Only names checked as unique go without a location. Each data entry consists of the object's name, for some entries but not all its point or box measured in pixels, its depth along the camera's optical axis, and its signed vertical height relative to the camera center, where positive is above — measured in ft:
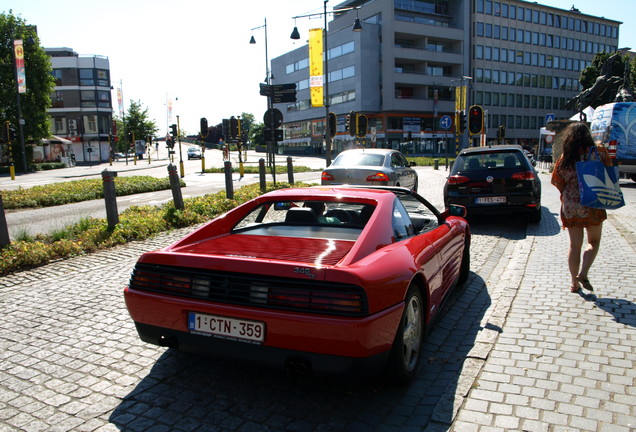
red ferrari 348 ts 9.22 -2.74
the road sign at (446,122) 87.87 +4.85
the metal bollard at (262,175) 52.26 -2.28
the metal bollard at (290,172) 64.29 -2.44
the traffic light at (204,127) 96.17 +5.29
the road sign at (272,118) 56.44 +3.97
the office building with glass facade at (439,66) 218.59 +40.58
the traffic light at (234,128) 90.53 +4.79
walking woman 16.98 -2.10
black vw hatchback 31.53 -2.13
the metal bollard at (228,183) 44.29 -2.55
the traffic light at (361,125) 83.41 +4.36
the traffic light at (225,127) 114.91 +6.45
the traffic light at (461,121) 89.47 +4.97
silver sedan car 40.01 -1.45
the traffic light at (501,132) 109.29 +3.62
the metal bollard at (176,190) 35.45 -2.44
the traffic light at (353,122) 83.82 +4.96
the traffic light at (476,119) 78.23 +4.70
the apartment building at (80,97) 249.75 +30.11
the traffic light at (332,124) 79.42 +4.44
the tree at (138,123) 264.31 +17.47
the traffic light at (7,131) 94.63 +5.29
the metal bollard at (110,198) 28.73 -2.35
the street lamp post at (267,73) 56.61 +20.21
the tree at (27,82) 144.46 +22.82
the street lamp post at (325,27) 78.48 +21.64
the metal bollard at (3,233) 22.77 -3.40
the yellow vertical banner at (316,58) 100.22 +19.31
